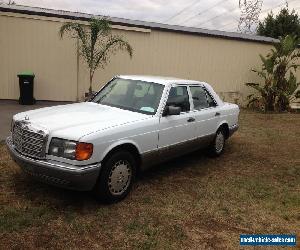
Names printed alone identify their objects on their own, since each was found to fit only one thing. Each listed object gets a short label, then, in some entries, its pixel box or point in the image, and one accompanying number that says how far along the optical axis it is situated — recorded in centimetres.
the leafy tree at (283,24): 2127
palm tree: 936
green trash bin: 949
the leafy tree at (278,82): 1176
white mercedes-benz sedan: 351
